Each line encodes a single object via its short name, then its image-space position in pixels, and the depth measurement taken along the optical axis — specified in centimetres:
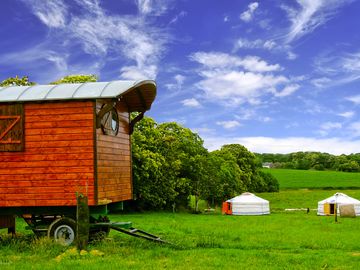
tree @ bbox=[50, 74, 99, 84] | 3559
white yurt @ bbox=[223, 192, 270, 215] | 4828
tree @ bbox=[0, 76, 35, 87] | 3488
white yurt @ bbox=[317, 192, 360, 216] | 4575
